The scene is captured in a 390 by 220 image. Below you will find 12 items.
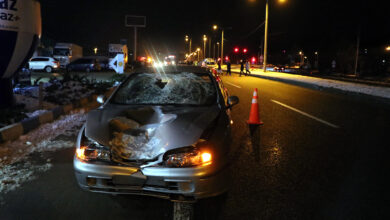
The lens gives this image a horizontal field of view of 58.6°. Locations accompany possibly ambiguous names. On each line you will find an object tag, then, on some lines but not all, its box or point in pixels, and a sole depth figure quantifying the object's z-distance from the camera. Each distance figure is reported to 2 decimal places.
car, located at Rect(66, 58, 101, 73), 35.72
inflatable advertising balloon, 8.47
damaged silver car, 3.35
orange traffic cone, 8.28
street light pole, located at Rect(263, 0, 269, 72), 32.88
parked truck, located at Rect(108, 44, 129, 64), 47.78
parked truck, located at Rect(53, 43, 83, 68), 40.69
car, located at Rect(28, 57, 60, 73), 34.03
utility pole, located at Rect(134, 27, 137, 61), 38.92
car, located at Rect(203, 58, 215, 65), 57.14
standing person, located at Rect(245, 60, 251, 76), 31.41
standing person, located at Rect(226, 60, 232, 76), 31.65
